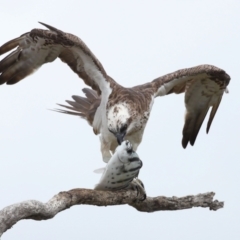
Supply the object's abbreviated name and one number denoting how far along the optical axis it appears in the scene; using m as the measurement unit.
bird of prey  24.89
